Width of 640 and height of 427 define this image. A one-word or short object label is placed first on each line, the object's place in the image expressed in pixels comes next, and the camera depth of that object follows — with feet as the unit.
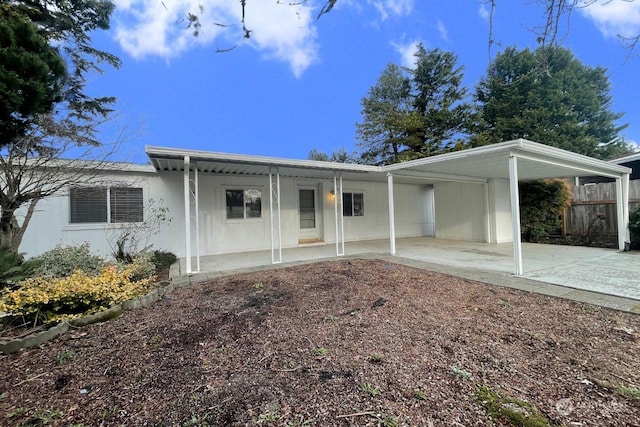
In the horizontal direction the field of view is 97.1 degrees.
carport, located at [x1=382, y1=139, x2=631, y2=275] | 17.01
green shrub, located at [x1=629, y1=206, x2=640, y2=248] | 25.13
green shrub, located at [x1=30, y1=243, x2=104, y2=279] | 14.82
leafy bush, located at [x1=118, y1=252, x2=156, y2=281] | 16.89
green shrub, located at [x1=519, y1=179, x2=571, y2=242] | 31.86
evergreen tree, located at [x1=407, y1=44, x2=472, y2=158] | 56.59
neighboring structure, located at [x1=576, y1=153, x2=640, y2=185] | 35.32
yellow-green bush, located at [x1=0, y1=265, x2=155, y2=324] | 10.27
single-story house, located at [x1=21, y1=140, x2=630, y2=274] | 20.76
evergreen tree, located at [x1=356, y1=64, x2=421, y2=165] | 60.08
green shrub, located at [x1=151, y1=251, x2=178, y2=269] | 21.63
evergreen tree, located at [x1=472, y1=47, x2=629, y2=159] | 57.31
